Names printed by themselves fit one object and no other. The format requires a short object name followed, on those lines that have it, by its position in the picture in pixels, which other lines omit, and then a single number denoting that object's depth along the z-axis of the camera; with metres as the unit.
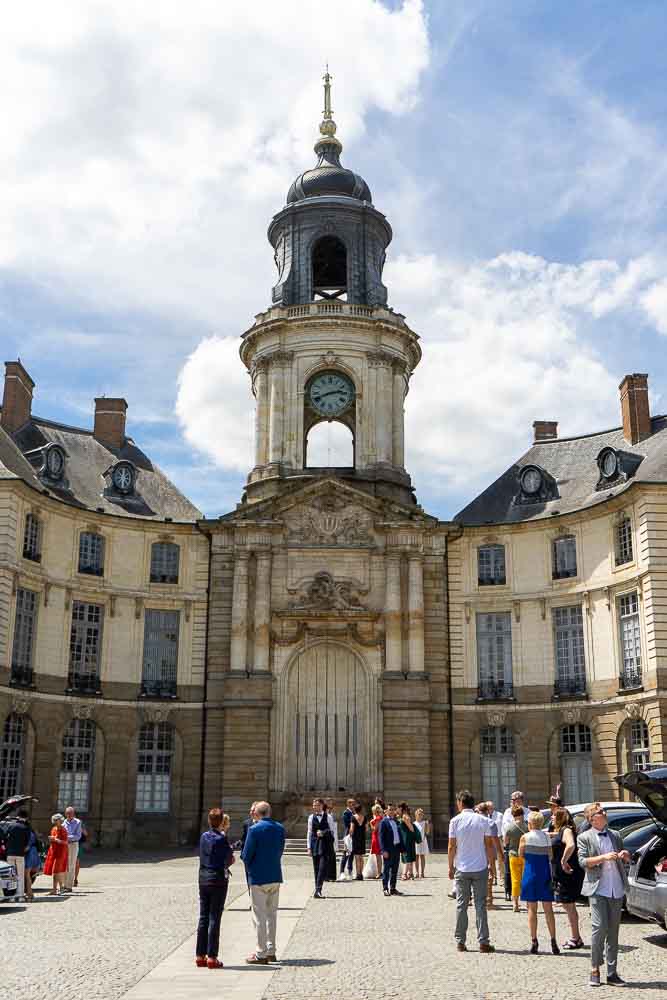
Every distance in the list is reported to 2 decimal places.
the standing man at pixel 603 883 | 10.70
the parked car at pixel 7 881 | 16.58
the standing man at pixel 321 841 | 18.14
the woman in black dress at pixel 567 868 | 12.88
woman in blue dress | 12.19
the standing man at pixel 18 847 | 17.17
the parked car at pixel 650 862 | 13.00
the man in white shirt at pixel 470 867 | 12.22
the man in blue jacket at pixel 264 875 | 11.69
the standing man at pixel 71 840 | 19.23
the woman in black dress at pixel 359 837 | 21.52
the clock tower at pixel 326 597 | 33.03
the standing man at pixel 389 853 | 18.61
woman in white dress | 22.25
